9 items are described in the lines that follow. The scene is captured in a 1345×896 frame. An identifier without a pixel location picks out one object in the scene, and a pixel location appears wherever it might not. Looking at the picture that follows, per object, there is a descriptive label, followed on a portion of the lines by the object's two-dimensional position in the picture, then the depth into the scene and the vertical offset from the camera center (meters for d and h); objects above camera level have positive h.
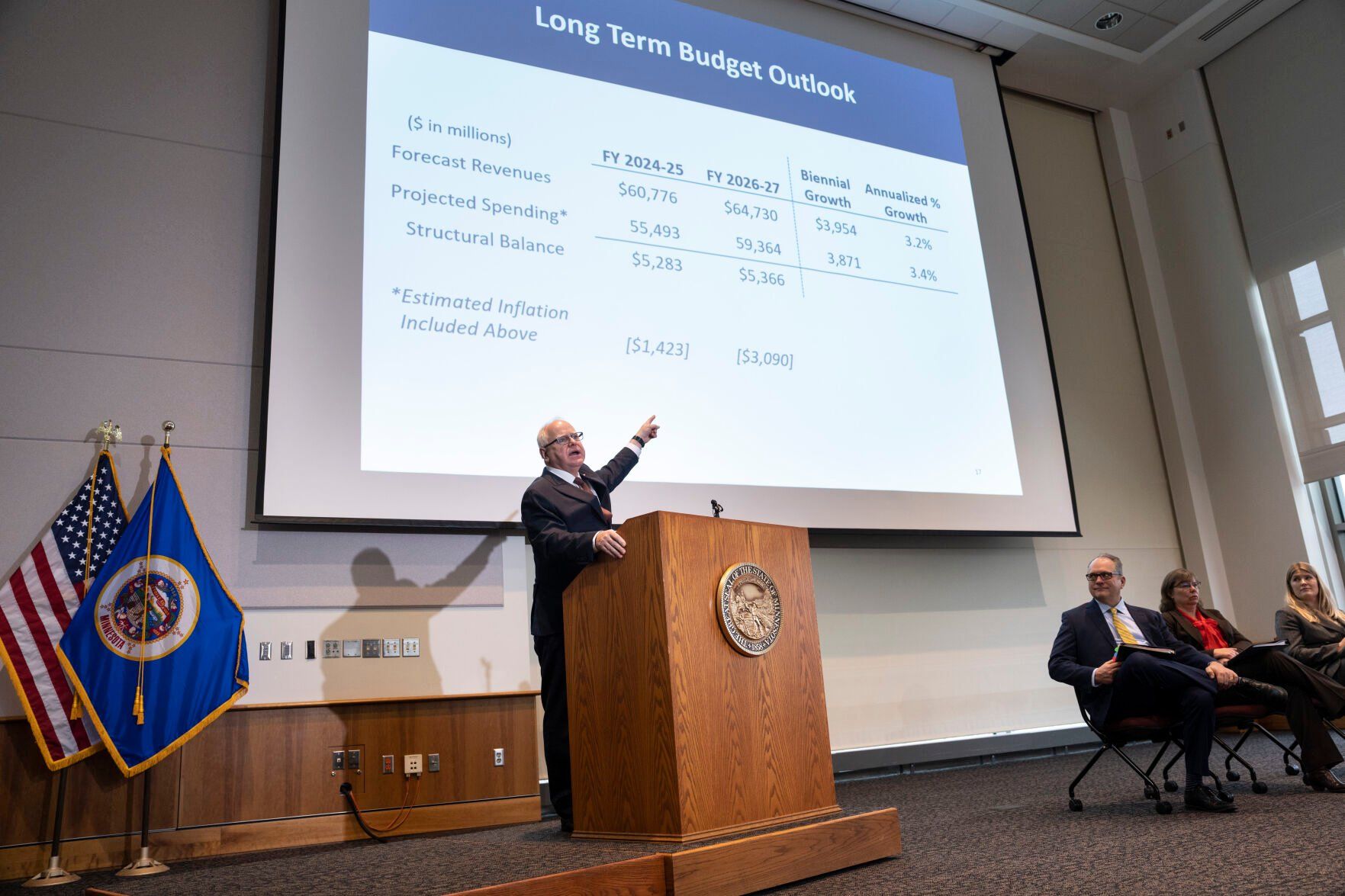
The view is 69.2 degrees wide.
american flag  3.30 +0.48
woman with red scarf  3.44 -0.13
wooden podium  2.47 +0.01
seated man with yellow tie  3.24 +0.00
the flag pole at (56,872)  3.14 -0.37
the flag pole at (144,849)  3.17 -0.33
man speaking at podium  2.99 +0.43
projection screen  4.14 +2.06
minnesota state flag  3.31 +0.35
